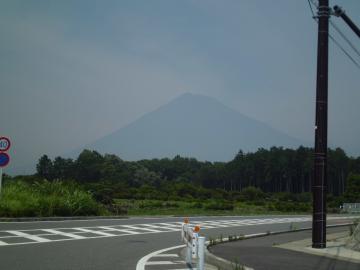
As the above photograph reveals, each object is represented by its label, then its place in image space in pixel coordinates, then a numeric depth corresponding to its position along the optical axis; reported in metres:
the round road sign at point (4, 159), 20.08
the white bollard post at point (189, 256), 10.76
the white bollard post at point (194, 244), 9.38
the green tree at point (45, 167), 91.91
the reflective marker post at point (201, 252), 8.79
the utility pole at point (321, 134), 13.62
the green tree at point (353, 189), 78.56
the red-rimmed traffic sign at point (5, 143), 20.23
